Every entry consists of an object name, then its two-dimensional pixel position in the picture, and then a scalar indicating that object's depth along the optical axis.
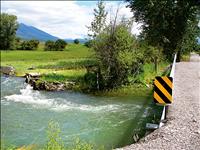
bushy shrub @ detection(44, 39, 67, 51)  57.54
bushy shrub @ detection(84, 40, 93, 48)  23.44
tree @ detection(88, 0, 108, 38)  23.78
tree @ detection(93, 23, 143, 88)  22.07
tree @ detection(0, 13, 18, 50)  58.91
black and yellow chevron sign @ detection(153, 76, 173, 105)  8.21
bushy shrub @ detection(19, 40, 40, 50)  58.44
